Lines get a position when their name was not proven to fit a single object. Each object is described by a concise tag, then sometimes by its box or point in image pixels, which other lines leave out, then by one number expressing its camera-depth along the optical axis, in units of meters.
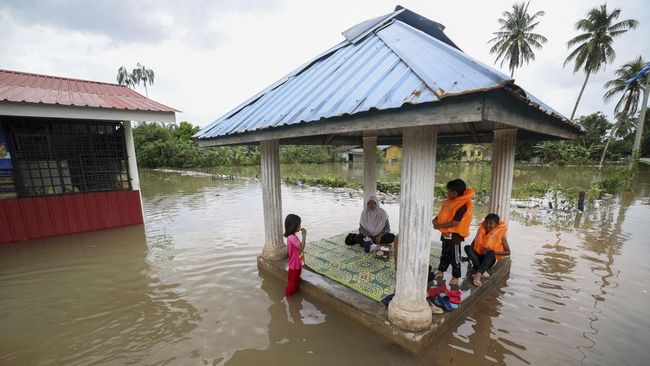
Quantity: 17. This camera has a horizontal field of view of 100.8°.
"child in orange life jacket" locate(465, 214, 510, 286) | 4.21
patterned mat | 4.25
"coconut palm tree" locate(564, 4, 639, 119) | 20.45
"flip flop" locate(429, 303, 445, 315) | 3.51
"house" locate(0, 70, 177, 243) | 6.54
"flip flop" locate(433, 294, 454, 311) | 3.56
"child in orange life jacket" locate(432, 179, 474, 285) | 3.89
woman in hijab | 5.62
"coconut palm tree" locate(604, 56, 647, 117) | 22.24
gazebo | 2.18
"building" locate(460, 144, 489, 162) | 41.62
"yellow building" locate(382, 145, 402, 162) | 46.25
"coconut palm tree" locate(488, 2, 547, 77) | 25.28
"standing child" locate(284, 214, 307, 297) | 4.01
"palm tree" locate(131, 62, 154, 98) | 48.19
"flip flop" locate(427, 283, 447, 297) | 3.71
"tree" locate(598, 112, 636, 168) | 32.12
